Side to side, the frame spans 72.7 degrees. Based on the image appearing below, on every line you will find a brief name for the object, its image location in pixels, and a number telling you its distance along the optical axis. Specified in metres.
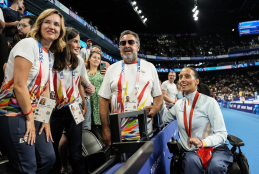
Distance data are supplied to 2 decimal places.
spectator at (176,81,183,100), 5.91
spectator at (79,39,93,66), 3.56
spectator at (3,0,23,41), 2.25
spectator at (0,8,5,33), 2.01
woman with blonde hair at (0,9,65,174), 1.06
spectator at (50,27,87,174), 1.63
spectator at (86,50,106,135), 2.62
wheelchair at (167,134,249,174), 1.53
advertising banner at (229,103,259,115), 7.76
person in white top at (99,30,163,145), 1.83
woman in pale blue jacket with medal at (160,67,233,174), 1.57
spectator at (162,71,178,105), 5.22
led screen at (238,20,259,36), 22.70
